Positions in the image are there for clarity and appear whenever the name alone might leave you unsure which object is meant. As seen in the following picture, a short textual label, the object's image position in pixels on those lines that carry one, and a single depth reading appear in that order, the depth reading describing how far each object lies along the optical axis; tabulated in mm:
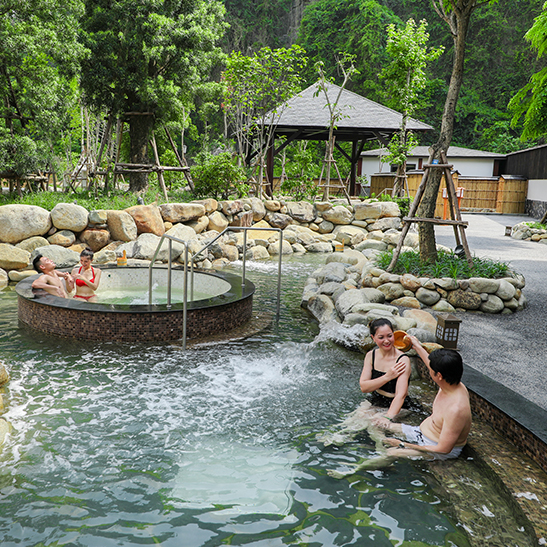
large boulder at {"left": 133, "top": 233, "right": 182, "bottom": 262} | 9992
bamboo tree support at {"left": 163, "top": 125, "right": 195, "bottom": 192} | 14284
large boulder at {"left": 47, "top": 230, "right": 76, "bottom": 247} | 9688
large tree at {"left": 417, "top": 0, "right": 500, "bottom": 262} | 6996
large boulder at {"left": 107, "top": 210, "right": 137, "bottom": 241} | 10414
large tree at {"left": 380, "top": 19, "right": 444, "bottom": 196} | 16688
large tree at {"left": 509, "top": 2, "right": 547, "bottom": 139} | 9250
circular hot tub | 5598
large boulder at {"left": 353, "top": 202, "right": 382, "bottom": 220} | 15117
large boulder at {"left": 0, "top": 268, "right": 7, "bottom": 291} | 8278
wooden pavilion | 17141
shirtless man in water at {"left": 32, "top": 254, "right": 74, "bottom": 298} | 6108
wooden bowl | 4004
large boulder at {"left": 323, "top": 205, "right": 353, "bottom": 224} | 15258
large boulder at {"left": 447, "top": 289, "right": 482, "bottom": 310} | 6312
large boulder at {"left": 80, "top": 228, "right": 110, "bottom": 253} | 10164
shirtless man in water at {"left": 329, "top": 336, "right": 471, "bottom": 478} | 3031
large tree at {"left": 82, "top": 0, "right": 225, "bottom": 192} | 12344
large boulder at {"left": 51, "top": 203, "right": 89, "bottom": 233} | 9781
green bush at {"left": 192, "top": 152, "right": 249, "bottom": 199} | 13766
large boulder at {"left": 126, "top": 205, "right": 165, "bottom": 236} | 10836
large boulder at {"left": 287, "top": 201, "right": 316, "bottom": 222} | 14992
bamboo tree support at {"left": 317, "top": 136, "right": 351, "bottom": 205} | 16095
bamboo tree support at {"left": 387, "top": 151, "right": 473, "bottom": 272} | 6985
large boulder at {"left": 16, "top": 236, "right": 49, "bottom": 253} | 9266
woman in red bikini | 6492
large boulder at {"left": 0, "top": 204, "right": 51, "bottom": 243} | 9164
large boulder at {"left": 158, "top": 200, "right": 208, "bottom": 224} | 11695
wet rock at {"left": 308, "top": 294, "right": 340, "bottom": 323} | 6512
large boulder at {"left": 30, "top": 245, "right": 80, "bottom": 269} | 8742
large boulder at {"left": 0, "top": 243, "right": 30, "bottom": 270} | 8664
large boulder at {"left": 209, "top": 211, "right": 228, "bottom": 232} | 12594
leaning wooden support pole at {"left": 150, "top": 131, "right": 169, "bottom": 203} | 13469
